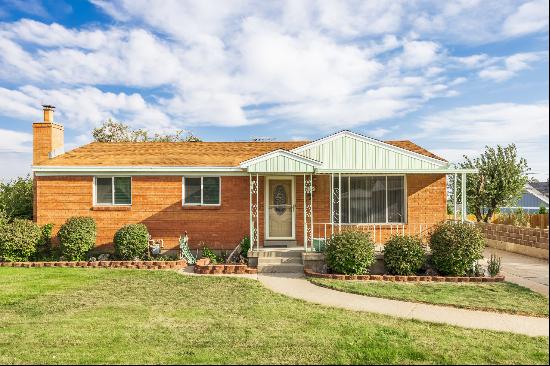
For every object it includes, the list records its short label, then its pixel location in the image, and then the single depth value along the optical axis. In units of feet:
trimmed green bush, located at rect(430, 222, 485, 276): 39.78
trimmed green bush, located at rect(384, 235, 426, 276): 40.47
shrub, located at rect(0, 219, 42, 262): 47.34
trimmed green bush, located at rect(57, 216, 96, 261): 47.83
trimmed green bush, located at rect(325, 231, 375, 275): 40.22
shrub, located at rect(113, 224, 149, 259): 47.39
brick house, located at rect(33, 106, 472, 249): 51.67
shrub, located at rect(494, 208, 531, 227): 65.54
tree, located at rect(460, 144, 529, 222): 79.05
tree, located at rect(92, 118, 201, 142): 125.70
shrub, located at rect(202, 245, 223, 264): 48.73
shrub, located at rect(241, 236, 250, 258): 48.42
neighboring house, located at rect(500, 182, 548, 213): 85.51
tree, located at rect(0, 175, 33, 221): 57.26
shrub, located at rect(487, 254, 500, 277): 40.55
